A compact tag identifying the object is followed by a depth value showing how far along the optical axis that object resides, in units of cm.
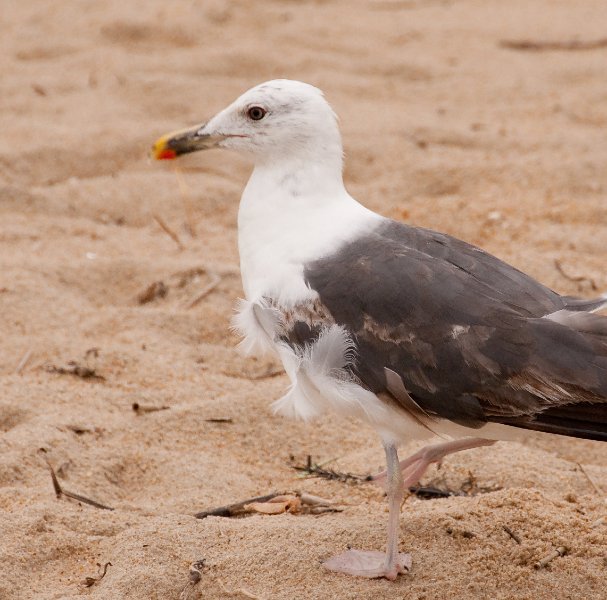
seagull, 564
